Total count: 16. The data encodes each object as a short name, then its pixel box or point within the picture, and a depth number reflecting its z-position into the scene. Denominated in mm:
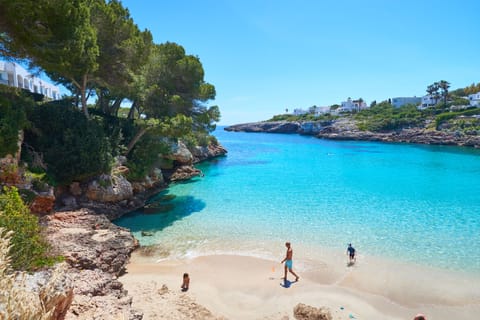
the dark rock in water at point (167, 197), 20717
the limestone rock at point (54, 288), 4990
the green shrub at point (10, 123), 12133
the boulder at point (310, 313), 7926
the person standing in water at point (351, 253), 11664
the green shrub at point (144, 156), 20233
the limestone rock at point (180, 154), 28941
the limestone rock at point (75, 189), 15938
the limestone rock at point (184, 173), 27391
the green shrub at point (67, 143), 15117
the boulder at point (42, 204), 12830
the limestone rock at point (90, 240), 9969
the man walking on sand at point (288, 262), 10289
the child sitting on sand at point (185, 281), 9602
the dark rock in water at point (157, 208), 17953
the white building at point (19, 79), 33203
